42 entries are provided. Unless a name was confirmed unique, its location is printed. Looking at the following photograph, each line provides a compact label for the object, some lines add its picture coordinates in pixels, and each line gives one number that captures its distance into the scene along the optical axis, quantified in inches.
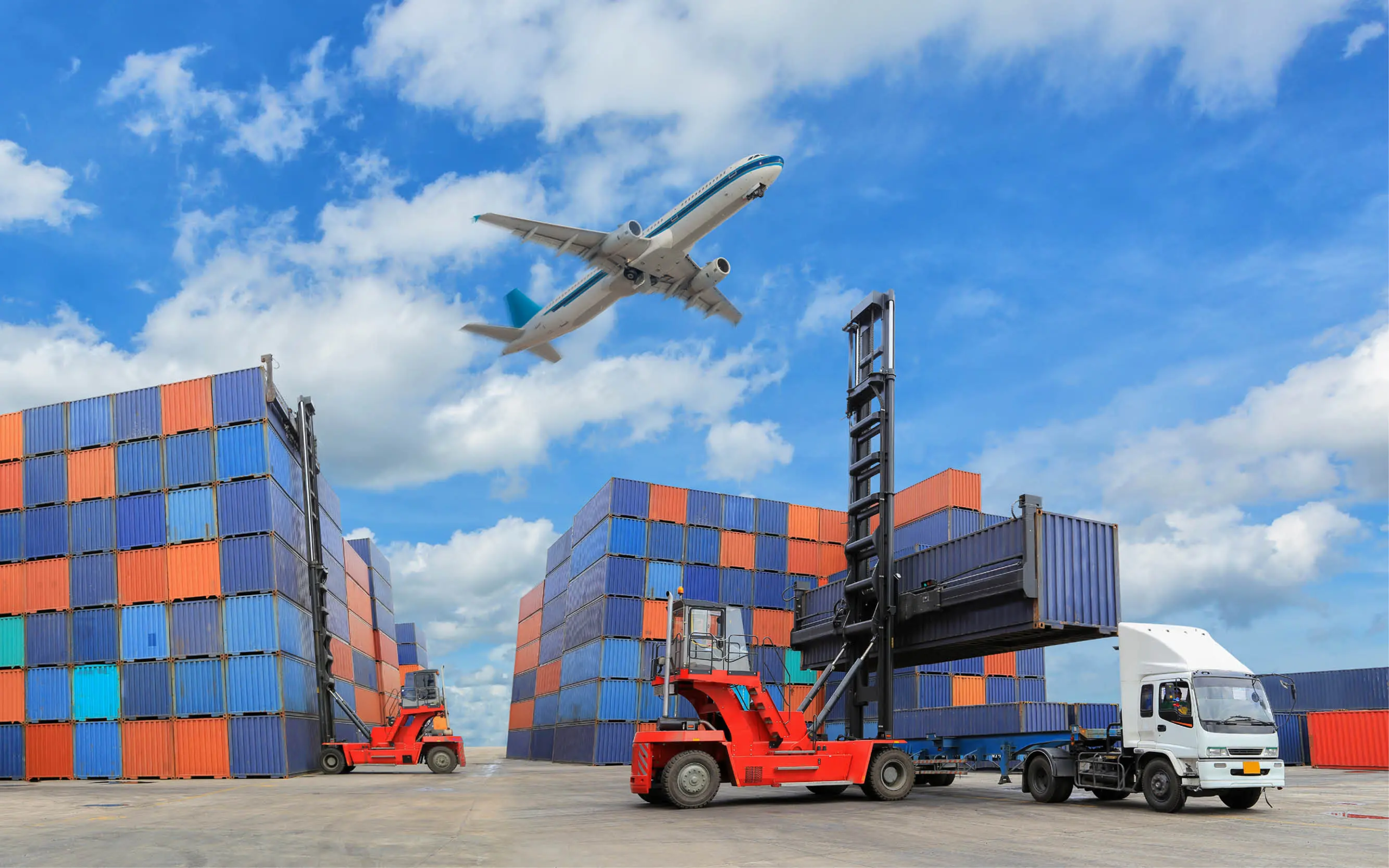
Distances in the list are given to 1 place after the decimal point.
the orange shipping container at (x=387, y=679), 2636.8
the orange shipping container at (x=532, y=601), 2972.4
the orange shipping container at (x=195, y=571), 1373.0
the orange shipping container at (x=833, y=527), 1989.4
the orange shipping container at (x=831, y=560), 1958.7
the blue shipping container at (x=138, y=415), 1437.0
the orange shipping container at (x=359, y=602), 2229.3
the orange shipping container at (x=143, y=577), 1387.8
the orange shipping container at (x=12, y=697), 1409.9
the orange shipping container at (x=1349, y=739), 1382.9
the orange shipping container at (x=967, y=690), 1764.3
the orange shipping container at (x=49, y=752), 1369.3
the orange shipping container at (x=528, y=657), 2871.6
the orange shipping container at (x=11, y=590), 1455.5
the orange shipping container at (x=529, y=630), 2954.5
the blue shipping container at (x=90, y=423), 1459.2
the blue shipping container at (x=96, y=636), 1390.3
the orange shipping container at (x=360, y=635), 2145.7
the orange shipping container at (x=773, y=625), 1870.1
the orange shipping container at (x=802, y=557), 1925.4
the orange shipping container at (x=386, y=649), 2710.6
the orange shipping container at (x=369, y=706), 2151.8
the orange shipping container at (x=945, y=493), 1739.7
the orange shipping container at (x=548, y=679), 2241.6
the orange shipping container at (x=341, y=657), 1798.7
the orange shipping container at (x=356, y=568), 2311.8
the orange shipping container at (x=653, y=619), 1750.7
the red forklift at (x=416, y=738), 1306.6
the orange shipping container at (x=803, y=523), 1943.9
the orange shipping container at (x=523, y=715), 2664.9
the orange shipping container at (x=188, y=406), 1422.2
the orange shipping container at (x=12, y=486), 1487.5
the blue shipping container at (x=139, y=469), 1419.8
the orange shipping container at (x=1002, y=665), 1806.1
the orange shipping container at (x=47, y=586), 1428.4
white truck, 647.8
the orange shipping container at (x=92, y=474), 1440.7
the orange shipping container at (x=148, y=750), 1331.2
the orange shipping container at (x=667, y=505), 1802.4
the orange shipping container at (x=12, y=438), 1504.7
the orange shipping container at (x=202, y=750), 1315.2
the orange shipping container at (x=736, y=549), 1851.6
